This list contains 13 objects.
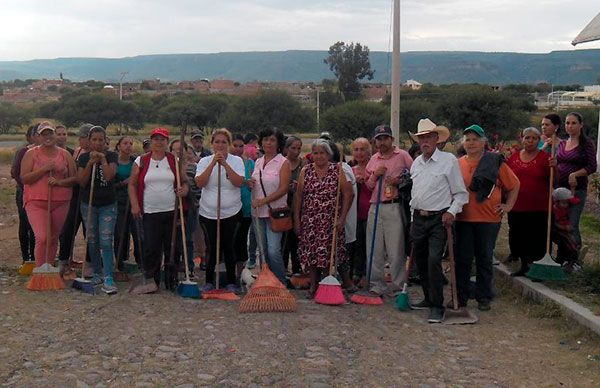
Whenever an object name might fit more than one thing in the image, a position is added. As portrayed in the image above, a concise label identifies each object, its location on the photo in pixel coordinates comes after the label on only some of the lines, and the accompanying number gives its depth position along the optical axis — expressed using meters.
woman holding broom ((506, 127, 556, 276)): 7.22
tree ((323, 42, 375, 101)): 70.19
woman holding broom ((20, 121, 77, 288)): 7.17
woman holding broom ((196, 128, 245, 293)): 6.85
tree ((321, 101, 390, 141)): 36.69
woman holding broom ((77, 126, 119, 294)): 7.09
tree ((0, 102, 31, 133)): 49.84
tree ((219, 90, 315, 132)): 42.28
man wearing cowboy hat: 6.06
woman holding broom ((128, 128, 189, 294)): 6.88
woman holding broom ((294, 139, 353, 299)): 6.81
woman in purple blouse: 7.46
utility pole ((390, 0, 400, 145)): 12.34
